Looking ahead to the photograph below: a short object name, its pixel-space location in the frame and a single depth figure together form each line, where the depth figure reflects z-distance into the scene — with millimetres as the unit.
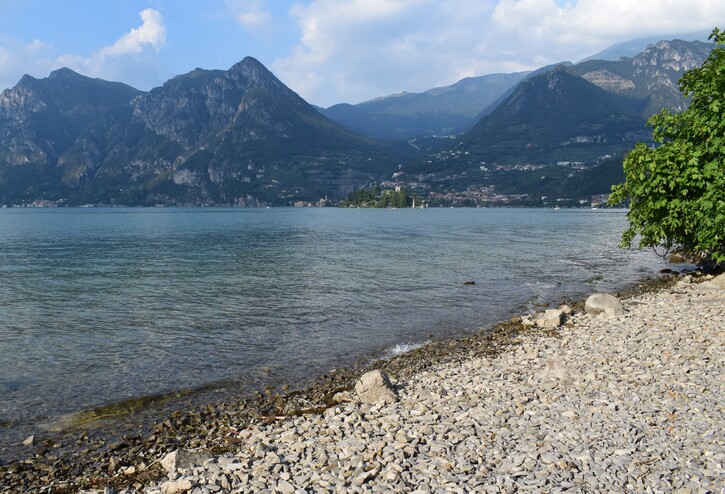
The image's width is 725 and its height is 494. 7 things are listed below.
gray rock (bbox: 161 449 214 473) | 11617
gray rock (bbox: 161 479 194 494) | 10273
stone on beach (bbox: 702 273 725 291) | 30781
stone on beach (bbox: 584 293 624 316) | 27044
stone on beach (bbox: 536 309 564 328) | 25641
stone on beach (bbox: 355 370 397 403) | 15555
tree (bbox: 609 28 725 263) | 28734
